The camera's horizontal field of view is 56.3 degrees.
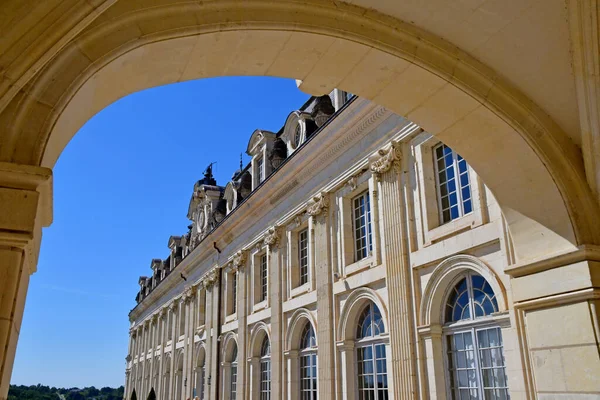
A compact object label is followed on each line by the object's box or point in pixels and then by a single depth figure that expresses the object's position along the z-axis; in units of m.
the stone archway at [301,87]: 2.88
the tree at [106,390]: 107.39
